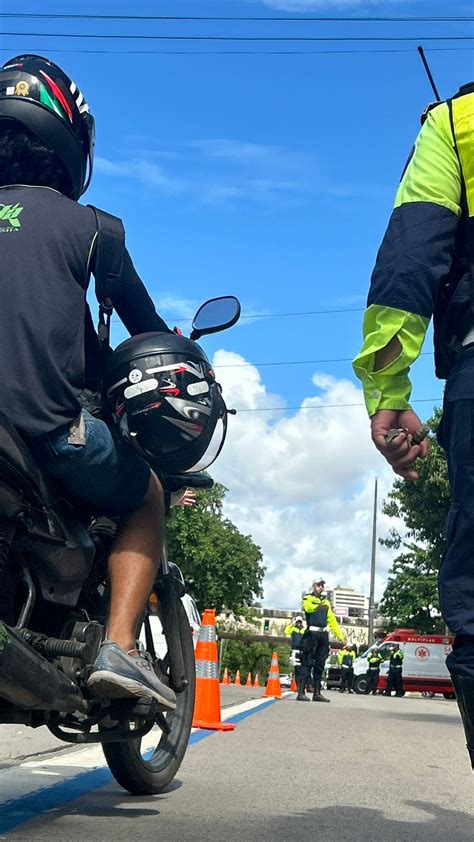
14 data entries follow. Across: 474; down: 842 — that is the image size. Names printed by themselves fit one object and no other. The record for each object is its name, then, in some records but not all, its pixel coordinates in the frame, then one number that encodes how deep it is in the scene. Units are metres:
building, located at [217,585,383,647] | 128.12
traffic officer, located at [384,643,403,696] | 30.94
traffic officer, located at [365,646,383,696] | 31.91
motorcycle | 3.02
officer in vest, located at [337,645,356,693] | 32.84
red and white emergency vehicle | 31.11
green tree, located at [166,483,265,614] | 58.88
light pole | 61.73
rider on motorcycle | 3.32
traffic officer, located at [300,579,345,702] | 17.58
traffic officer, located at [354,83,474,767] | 2.71
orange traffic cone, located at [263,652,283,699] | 18.05
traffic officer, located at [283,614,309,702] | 21.92
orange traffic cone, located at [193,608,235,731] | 8.23
